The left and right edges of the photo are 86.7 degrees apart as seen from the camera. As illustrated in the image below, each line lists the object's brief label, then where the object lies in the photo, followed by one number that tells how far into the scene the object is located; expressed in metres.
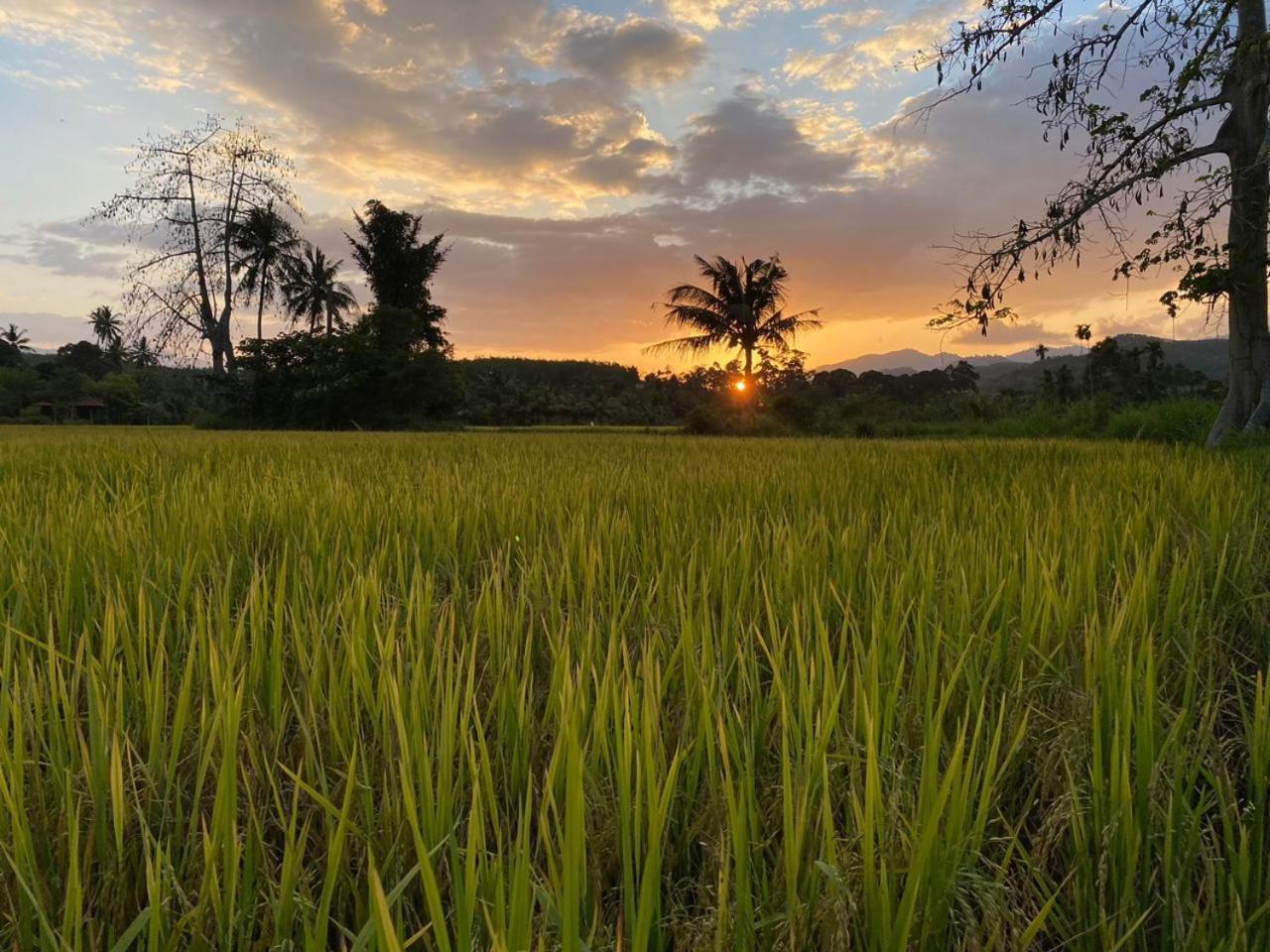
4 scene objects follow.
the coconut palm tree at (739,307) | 25.91
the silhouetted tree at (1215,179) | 5.57
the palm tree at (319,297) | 30.95
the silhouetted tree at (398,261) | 28.12
